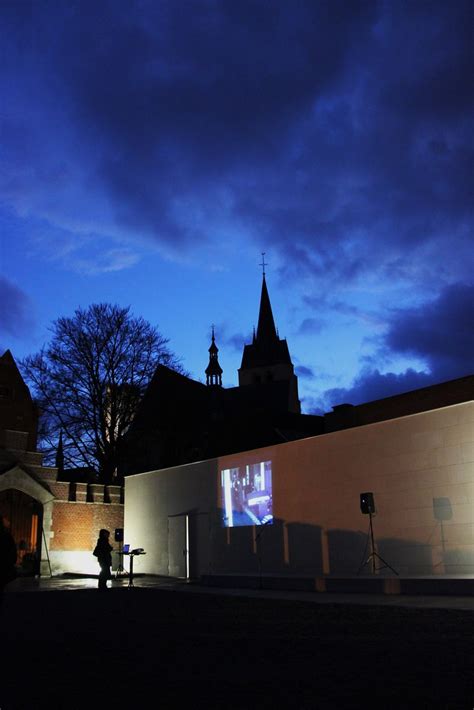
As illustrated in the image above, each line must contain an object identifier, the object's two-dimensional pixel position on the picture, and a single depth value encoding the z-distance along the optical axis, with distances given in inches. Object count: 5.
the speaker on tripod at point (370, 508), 540.1
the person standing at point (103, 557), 604.9
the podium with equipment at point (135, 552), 703.1
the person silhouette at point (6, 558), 259.0
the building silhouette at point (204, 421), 1245.7
